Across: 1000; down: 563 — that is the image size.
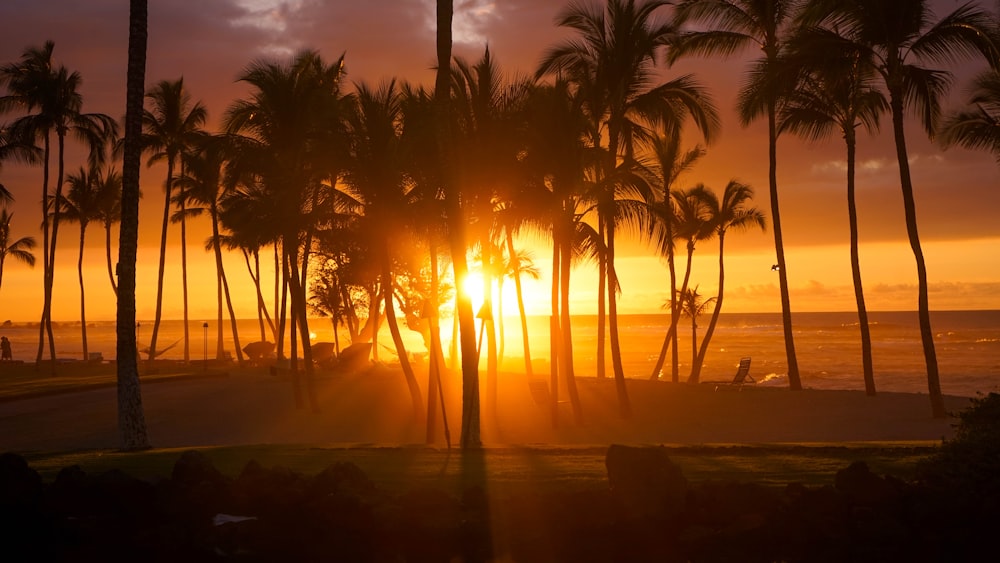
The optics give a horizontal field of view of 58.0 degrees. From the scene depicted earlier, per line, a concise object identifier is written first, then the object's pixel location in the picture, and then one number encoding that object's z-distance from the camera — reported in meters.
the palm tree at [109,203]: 59.19
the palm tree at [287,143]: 27.72
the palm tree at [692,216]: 46.50
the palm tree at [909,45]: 22.72
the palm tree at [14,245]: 61.53
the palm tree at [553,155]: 24.31
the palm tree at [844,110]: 27.73
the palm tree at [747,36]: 29.30
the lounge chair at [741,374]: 35.66
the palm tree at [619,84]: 27.53
